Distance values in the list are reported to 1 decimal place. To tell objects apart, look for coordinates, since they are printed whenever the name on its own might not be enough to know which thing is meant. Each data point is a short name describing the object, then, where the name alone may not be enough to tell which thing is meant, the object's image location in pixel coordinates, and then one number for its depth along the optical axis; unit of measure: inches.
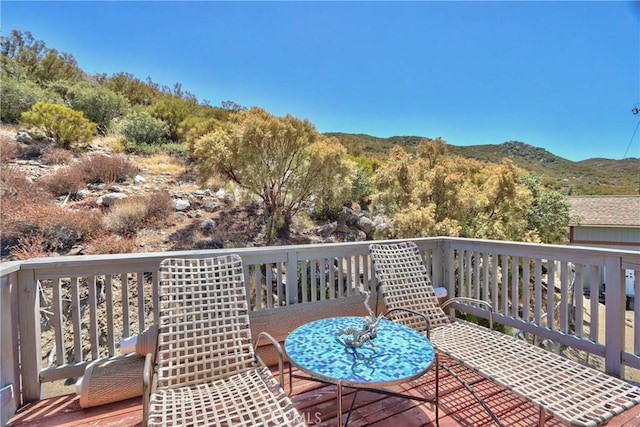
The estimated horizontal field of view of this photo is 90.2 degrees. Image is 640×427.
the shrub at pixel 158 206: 296.9
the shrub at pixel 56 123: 371.2
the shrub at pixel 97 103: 469.1
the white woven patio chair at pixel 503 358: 63.1
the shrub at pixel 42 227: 219.9
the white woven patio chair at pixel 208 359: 62.0
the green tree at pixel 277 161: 302.4
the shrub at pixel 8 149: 319.6
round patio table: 62.6
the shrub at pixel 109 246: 225.3
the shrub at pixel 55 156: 341.4
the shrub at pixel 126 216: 265.0
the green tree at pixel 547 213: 408.2
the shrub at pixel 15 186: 259.9
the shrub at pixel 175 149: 448.2
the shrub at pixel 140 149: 426.9
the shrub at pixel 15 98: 401.1
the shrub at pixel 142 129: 452.4
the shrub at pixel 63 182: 298.0
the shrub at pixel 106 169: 337.7
